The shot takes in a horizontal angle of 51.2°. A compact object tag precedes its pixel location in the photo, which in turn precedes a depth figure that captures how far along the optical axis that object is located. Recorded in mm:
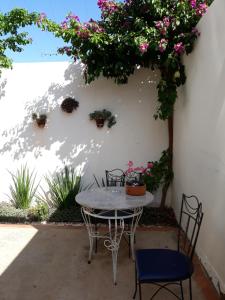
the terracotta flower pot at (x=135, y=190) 2685
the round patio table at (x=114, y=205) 2388
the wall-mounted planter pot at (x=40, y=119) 3877
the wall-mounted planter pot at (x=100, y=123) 3786
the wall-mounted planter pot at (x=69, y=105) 3847
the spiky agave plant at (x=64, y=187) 3753
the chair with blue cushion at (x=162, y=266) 1703
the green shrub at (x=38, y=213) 3594
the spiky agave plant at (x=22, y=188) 3882
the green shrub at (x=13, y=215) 3597
